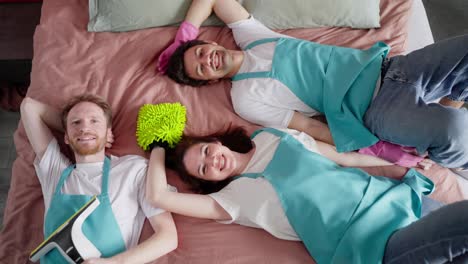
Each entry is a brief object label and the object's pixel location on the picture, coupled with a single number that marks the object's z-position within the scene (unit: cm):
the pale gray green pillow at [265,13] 177
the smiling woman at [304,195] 128
